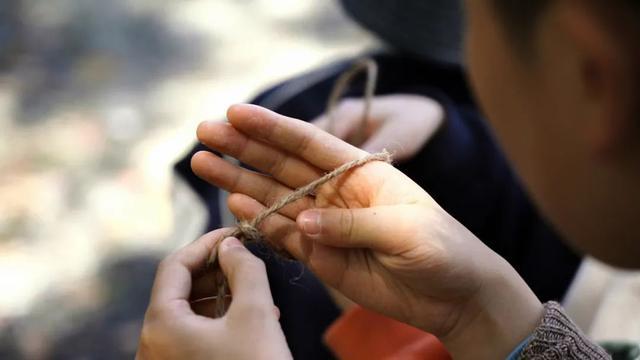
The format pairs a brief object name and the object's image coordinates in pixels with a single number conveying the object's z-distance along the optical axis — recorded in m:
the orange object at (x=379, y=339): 0.65
